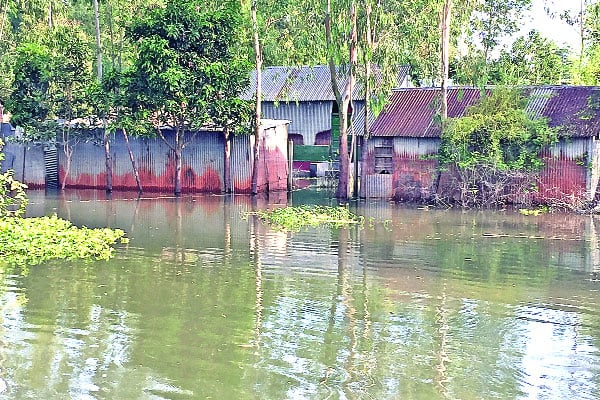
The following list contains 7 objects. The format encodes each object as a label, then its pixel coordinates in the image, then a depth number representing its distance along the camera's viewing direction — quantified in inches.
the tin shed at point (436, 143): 1039.0
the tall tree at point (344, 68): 1103.6
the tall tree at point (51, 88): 1205.1
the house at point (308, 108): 1601.9
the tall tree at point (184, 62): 1116.5
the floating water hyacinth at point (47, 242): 644.1
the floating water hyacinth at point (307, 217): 871.7
